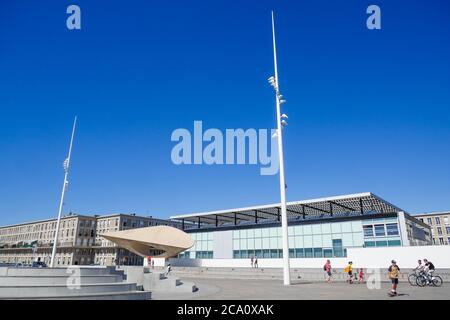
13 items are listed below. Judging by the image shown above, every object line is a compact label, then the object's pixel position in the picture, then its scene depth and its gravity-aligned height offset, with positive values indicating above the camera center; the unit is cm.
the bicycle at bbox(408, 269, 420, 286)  1804 -115
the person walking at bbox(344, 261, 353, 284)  2016 -60
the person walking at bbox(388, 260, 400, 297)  1250 -59
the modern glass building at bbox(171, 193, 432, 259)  3581 +372
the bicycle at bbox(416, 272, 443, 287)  1757 -105
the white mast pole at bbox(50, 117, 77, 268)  3370 +820
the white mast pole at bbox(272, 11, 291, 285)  1844 +418
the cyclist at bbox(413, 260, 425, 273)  1788 -43
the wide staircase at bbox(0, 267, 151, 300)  952 -85
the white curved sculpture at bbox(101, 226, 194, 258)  3594 +213
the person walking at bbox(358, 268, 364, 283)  2136 -112
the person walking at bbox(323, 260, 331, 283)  2206 -69
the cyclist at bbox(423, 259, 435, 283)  1765 -47
